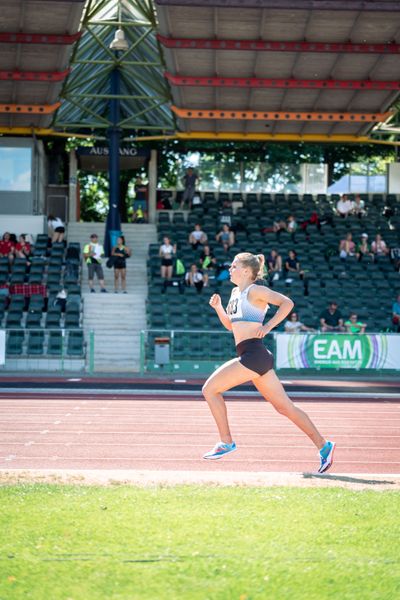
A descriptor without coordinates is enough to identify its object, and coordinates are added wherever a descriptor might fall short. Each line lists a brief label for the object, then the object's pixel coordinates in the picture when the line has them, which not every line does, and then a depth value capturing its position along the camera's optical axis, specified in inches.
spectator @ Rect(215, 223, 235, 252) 1452.6
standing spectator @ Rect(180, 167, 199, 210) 1672.0
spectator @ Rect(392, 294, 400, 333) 1212.5
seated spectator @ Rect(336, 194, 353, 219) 1625.2
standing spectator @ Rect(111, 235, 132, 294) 1352.1
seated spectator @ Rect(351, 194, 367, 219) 1640.0
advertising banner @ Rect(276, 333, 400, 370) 1057.5
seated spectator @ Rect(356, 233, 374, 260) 1448.1
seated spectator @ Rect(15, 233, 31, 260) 1392.7
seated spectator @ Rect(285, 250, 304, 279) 1353.3
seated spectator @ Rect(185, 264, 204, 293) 1302.9
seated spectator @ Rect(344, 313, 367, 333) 1130.0
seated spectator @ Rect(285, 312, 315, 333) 1140.5
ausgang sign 1761.8
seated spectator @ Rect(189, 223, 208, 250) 1451.8
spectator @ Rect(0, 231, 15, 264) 1396.4
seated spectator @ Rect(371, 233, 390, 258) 1454.2
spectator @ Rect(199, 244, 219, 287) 1353.3
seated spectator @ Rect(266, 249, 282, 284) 1326.3
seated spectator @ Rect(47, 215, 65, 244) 1504.7
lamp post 1471.5
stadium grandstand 1161.4
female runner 386.0
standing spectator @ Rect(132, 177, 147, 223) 1705.2
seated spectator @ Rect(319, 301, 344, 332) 1157.1
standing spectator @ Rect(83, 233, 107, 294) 1341.0
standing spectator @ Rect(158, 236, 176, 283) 1346.0
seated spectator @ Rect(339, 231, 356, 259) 1449.3
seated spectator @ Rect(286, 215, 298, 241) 1525.8
